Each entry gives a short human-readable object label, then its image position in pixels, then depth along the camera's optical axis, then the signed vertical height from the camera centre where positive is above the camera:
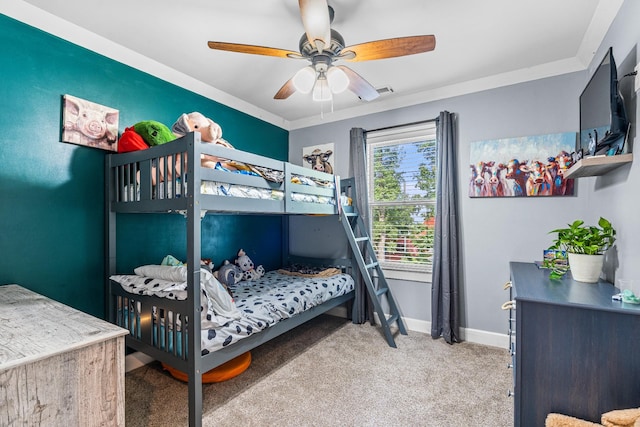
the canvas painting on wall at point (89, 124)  2.00 +0.64
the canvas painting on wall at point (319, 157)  3.69 +0.73
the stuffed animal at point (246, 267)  3.18 -0.55
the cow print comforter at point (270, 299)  1.83 -0.68
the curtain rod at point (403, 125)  3.06 +0.95
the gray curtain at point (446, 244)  2.84 -0.27
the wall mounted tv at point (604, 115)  1.52 +0.56
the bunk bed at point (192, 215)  1.65 +0.00
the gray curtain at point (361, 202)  3.34 +0.15
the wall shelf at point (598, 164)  1.52 +0.27
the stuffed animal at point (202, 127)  1.96 +0.57
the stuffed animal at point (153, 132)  2.04 +0.56
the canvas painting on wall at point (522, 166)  2.46 +0.42
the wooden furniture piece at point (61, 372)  0.90 -0.50
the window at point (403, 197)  3.14 +0.20
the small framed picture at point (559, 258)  2.05 -0.30
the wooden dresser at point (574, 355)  1.23 -0.60
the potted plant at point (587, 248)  1.68 -0.19
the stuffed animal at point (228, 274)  2.92 -0.58
